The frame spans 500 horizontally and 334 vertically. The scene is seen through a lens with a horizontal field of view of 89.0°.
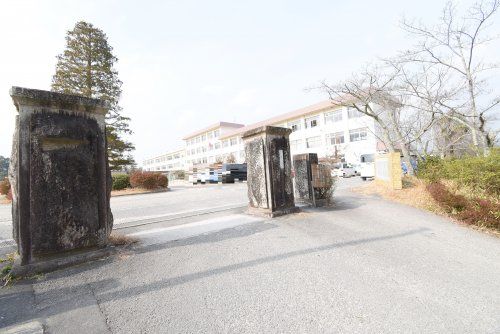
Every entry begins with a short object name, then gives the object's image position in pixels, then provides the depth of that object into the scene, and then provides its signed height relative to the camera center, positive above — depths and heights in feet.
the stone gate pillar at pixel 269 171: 20.02 +0.21
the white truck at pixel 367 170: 55.62 -0.95
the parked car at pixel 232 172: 76.02 +1.08
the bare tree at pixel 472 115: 31.40 +5.53
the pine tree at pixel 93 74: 59.41 +27.01
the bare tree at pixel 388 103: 38.40 +10.09
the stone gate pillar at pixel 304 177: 24.24 -0.59
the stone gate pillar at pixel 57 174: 10.69 +0.67
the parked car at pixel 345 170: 82.74 -0.95
